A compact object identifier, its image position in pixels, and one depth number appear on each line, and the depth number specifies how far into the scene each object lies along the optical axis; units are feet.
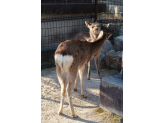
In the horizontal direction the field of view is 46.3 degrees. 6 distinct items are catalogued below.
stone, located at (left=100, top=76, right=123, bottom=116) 11.73
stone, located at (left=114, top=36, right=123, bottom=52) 25.09
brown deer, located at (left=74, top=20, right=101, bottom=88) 18.98
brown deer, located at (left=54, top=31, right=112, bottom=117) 11.53
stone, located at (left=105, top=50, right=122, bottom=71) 20.67
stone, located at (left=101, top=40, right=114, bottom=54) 23.87
